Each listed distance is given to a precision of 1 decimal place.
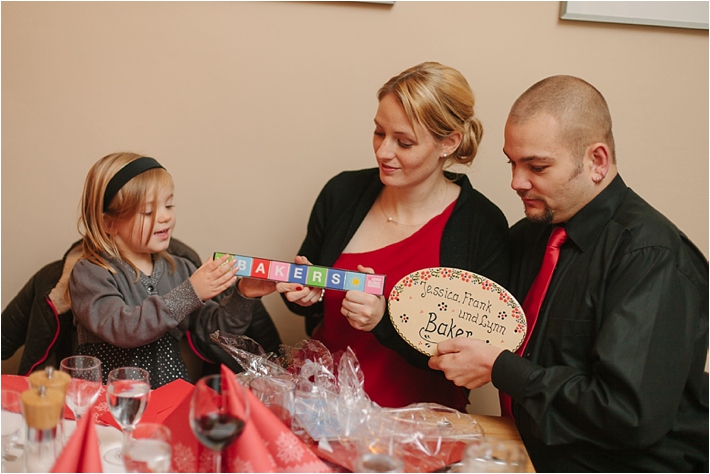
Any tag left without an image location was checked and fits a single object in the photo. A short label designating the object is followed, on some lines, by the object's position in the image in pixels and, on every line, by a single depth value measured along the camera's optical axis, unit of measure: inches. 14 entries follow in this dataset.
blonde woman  80.0
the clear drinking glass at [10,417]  54.4
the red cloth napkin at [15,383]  65.9
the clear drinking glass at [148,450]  46.8
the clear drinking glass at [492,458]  48.3
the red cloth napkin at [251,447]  48.6
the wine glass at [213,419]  46.5
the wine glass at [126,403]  52.5
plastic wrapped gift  55.9
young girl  78.1
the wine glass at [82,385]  55.8
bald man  62.8
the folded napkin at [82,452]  47.9
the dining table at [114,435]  53.6
